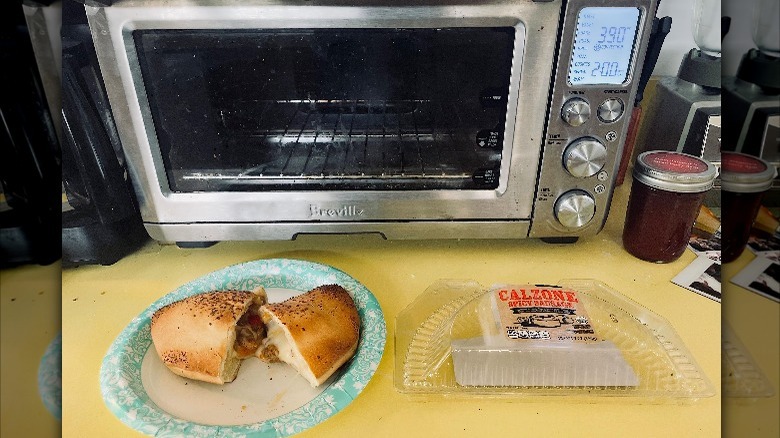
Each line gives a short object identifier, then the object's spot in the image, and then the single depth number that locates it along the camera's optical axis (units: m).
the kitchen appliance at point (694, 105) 0.77
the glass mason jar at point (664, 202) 0.66
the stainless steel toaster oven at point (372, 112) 0.58
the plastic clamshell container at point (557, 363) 0.52
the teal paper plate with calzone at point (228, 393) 0.48
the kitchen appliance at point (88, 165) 0.63
